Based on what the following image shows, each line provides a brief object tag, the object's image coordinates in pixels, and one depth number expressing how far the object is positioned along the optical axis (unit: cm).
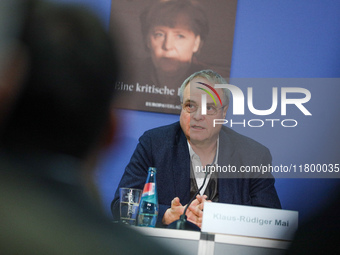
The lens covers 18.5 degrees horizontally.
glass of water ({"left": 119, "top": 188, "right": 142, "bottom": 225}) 372
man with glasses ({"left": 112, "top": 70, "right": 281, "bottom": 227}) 426
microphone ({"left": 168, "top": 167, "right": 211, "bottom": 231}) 356
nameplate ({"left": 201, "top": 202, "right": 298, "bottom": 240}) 339
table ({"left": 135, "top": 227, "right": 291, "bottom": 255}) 336
